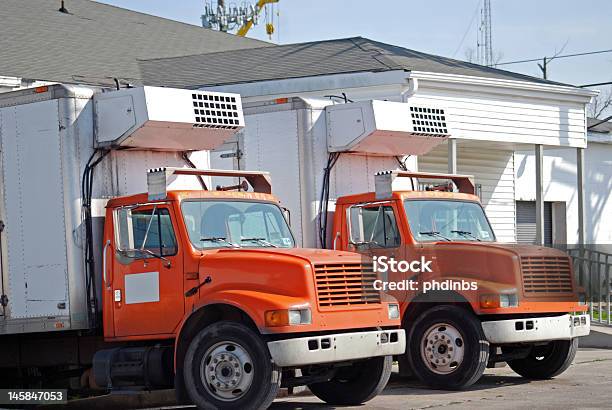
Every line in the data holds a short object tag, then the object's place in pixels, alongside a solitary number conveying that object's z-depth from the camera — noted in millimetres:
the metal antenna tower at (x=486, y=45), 49938
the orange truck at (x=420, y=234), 14062
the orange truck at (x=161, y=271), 11461
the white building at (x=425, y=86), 22672
